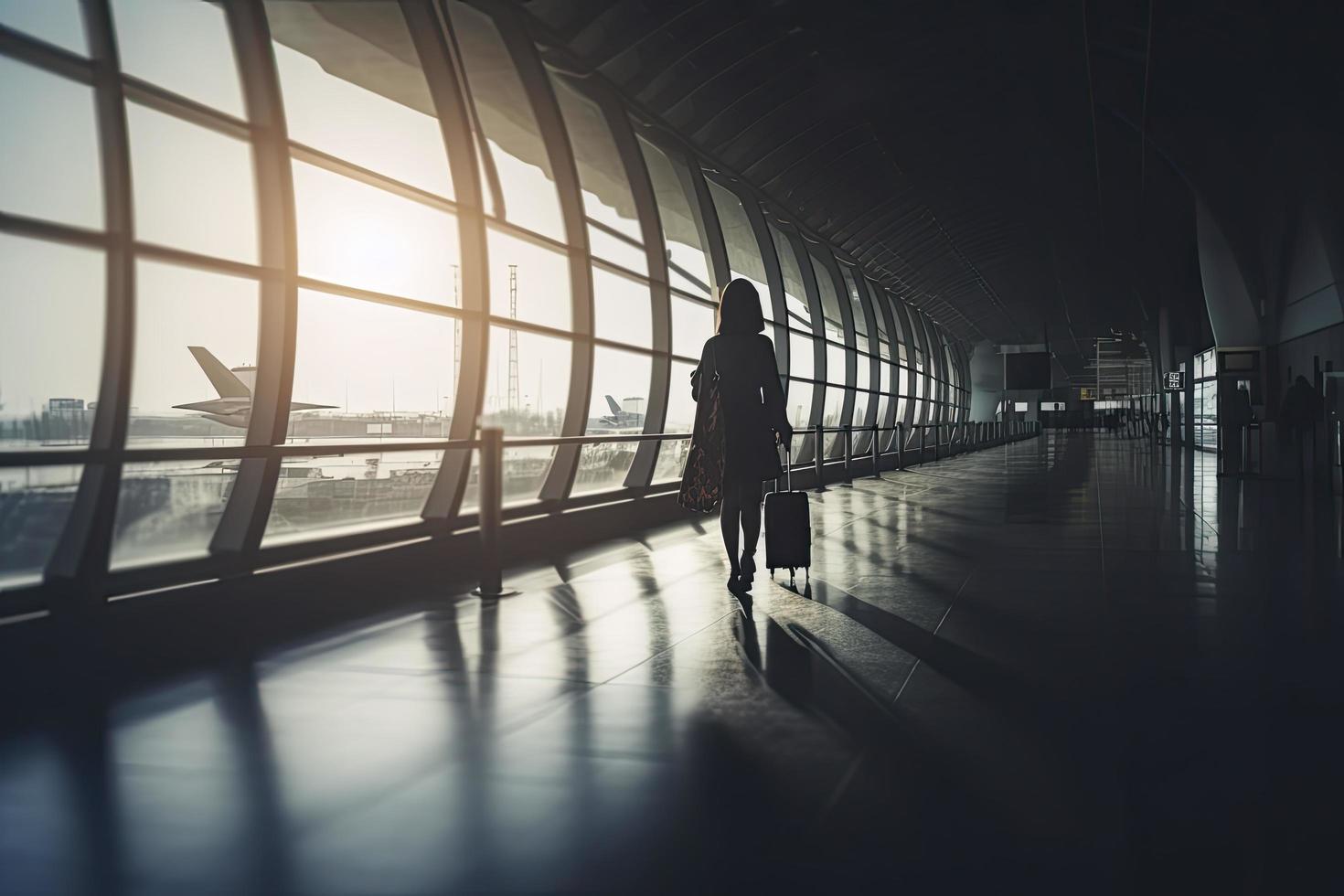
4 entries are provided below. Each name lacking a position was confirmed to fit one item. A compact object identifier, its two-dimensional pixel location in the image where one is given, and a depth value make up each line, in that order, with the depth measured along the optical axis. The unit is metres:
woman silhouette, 6.51
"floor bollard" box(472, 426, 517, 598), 6.47
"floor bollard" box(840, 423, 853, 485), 19.77
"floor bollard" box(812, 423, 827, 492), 17.14
